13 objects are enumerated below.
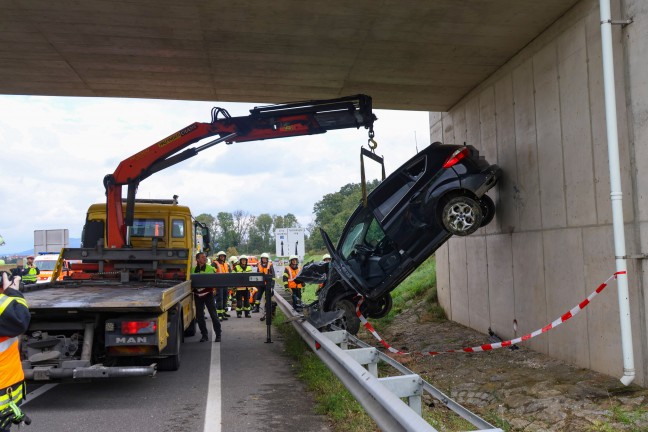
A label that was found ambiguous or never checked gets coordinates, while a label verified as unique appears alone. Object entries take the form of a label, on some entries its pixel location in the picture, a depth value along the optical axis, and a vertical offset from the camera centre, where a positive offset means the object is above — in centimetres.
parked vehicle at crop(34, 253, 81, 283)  1875 -20
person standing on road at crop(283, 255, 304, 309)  1384 -56
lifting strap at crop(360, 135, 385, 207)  798 +132
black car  805 +37
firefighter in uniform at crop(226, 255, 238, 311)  1580 -123
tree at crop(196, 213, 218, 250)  10645 +684
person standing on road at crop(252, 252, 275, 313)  1487 -43
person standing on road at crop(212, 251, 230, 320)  1338 -92
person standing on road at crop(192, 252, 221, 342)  1048 -96
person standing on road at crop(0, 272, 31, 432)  386 -64
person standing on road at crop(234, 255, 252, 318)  1491 -119
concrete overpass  602 +279
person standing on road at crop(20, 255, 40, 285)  1515 -41
